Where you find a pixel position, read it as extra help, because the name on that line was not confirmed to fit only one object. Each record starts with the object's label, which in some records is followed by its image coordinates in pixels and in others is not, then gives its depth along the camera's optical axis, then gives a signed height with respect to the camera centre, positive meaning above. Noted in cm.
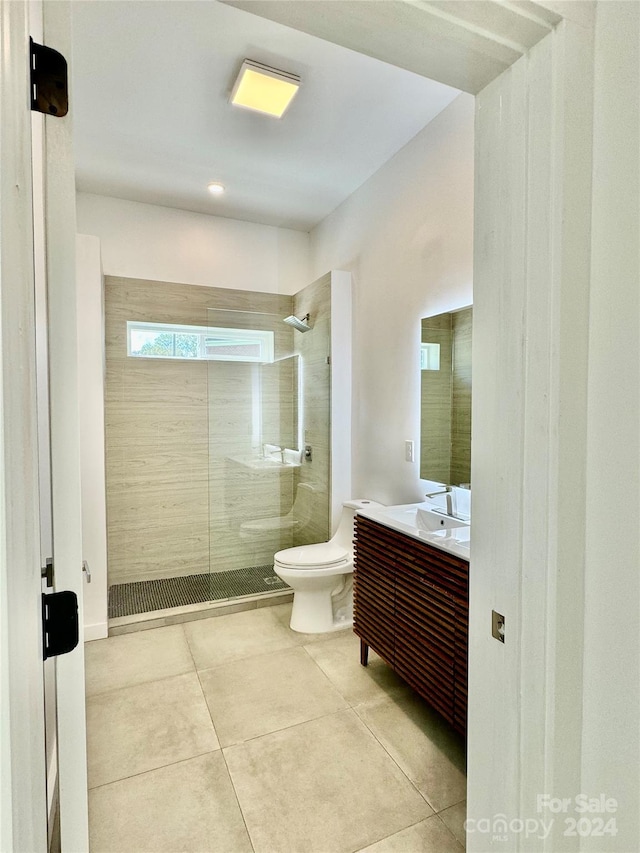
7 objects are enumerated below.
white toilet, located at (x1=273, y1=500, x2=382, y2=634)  260 -98
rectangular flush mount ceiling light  195 +143
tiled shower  324 -25
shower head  333 +64
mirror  212 +5
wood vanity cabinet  159 -82
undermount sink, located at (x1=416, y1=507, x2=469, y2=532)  199 -49
